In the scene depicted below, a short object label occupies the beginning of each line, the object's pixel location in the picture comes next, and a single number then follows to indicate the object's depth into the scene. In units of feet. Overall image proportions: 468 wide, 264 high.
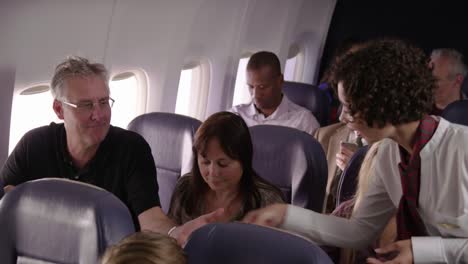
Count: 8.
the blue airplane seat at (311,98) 22.34
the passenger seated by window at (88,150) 9.96
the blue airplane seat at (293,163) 12.26
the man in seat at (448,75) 18.84
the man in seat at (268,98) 18.76
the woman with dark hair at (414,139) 7.46
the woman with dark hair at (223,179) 10.08
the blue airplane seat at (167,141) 13.75
